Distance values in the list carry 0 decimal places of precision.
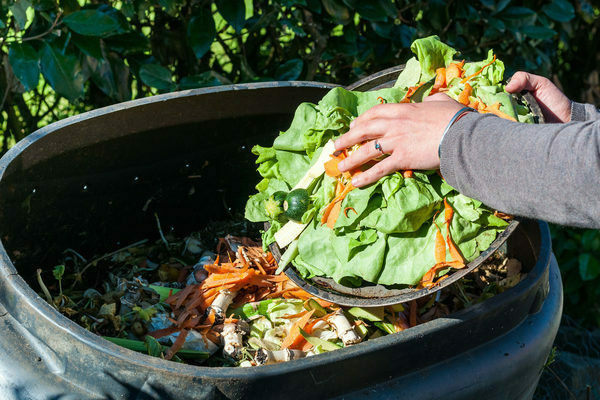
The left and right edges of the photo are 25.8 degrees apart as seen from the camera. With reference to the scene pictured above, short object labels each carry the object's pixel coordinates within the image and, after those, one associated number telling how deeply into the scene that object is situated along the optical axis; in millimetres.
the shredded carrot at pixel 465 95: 1619
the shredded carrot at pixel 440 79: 1688
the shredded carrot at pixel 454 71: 1691
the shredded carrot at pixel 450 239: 1541
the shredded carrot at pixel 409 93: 1666
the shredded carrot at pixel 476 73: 1667
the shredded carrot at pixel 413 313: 1730
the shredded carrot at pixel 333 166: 1611
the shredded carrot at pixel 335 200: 1603
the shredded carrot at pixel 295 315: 1730
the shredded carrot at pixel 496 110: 1577
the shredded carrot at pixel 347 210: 1593
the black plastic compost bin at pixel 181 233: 1414
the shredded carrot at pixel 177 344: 1631
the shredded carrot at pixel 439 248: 1547
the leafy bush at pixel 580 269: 2471
